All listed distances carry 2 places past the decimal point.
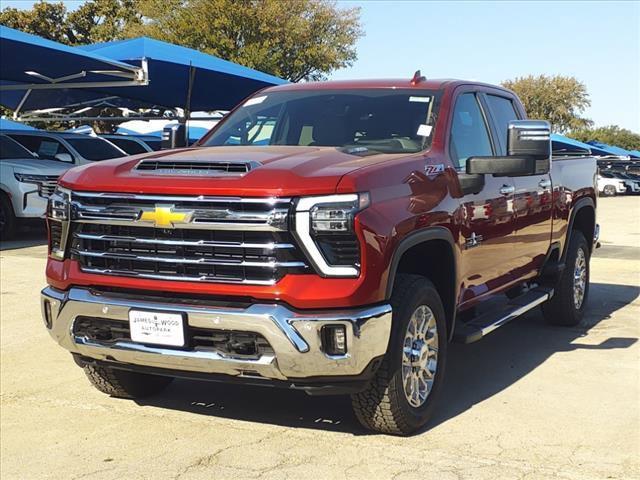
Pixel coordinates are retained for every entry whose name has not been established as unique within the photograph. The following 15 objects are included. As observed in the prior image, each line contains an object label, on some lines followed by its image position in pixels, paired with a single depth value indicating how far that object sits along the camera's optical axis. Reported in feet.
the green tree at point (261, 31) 108.78
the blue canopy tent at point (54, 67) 44.29
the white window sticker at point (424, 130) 16.52
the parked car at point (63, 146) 47.65
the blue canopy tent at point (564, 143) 98.17
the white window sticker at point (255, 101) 19.45
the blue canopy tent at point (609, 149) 138.31
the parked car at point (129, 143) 58.13
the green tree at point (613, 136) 226.30
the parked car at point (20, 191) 43.55
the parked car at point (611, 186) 124.06
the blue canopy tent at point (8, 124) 72.51
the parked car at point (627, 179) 124.16
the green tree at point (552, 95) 213.46
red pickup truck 12.73
